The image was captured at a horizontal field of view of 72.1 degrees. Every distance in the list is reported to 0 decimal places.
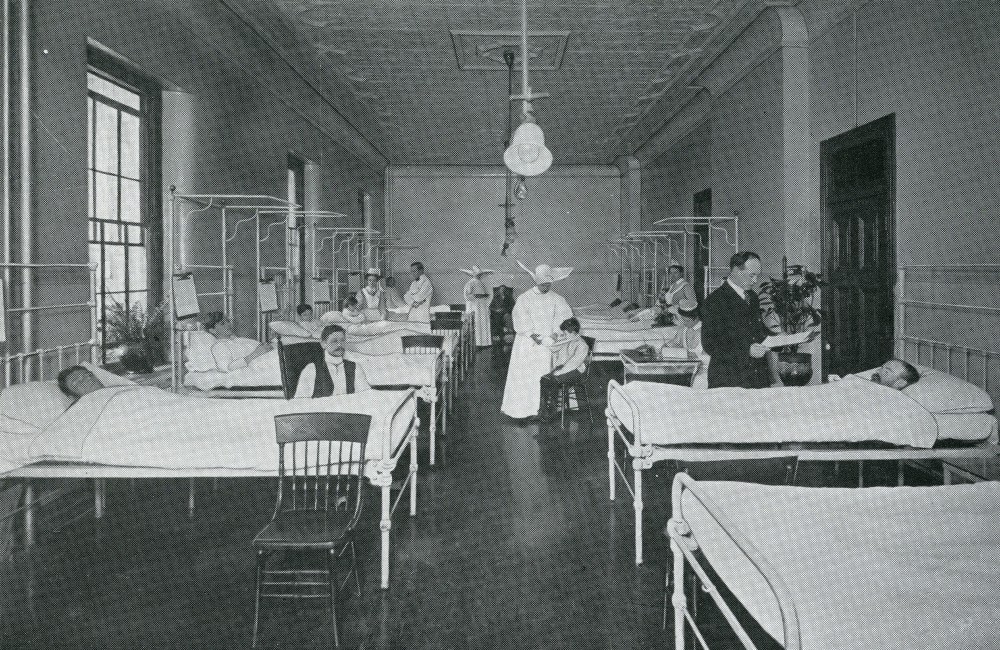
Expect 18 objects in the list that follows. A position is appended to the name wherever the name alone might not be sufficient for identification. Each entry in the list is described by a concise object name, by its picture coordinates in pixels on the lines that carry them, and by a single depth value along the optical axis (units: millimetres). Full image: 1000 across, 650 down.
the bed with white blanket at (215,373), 5656
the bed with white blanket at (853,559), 1883
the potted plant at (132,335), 5086
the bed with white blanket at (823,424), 3666
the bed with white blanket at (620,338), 8812
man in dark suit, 4527
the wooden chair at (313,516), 2723
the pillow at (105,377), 4094
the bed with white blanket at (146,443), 3432
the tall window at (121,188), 5074
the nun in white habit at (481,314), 13281
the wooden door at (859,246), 5617
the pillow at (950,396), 3840
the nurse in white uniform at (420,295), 11258
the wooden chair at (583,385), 6695
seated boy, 6715
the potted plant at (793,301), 5840
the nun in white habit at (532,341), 6992
